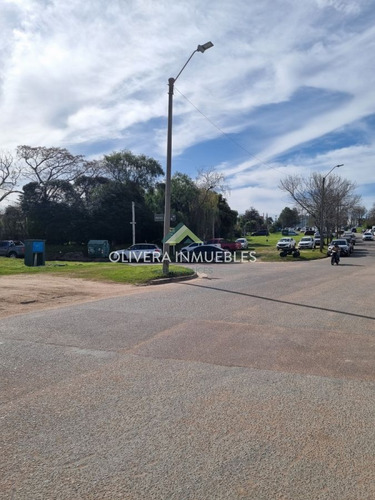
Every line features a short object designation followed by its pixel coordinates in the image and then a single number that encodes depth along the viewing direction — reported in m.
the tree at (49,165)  47.53
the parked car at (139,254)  30.05
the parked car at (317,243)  56.17
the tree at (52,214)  47.00
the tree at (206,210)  49.06
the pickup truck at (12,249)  35.59
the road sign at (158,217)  20.87
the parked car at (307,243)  49.60
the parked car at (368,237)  76.94
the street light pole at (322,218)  43.47
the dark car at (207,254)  31.83
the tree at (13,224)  49.06
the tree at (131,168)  53.27
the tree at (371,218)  115.47
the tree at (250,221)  96.44
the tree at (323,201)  47.75
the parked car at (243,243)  48.72
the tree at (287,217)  119.78
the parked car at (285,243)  47.81
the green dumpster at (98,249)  35.94
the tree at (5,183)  47.31
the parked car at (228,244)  43.68
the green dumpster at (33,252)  23.64
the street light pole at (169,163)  16.80
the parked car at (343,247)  37.50
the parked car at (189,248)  33.16
